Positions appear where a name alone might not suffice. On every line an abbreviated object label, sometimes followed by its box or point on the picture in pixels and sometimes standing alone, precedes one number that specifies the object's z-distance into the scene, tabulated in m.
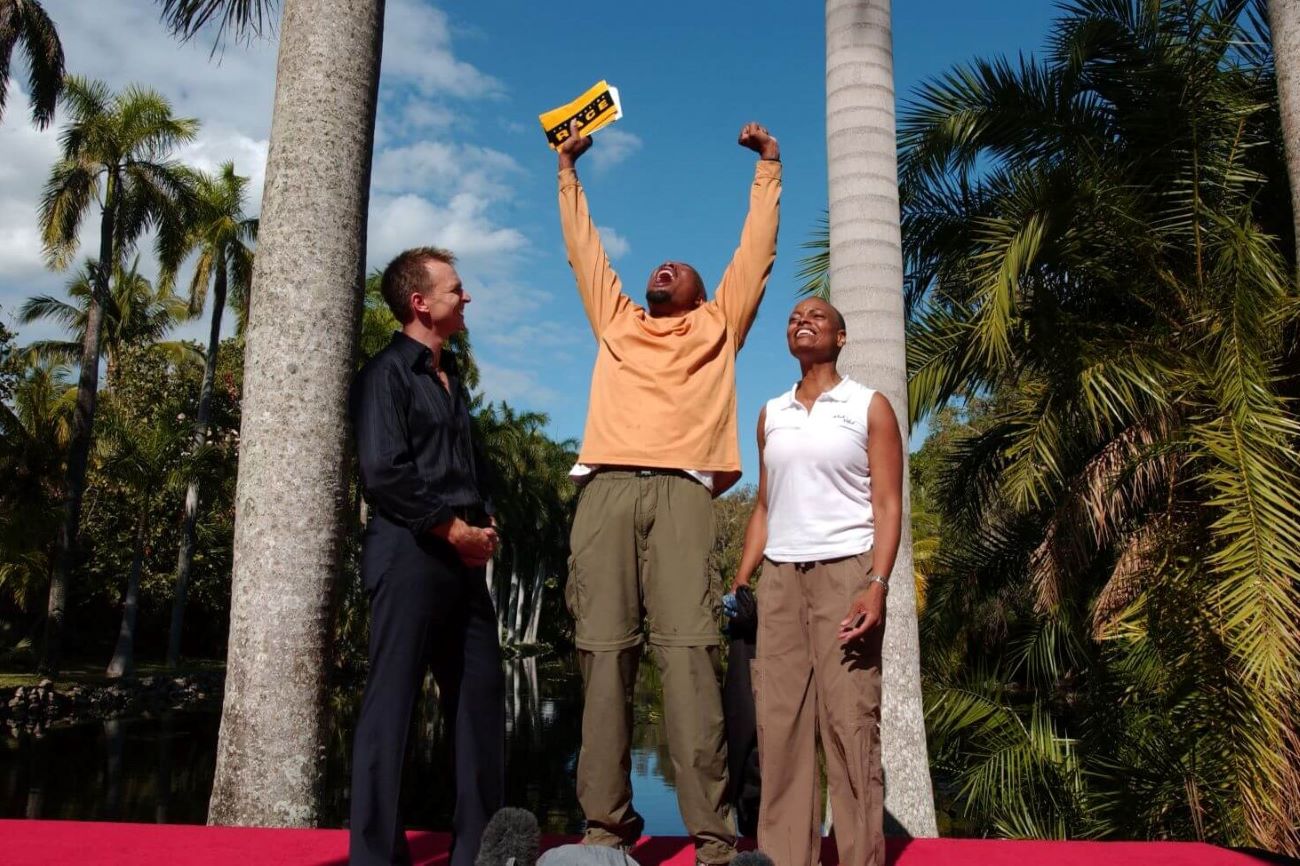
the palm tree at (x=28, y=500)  21.25
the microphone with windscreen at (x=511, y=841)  2.88
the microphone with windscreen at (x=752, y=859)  2.79
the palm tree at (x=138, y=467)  24.03
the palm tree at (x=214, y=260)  25.39
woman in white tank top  3.30
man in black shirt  3.13
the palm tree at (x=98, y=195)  22.00
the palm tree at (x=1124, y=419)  6.13
